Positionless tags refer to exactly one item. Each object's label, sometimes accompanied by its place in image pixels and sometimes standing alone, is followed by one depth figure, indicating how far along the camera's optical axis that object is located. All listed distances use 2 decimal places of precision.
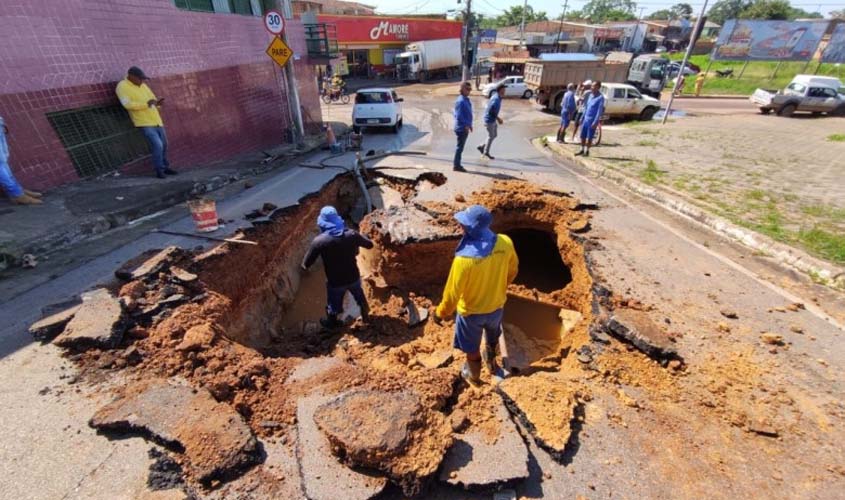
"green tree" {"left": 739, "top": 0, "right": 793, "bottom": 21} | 52.06
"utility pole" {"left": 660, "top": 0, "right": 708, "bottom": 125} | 12.97
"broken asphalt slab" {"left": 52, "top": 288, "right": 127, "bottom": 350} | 3.29
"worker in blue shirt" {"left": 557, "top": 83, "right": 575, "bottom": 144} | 11.66
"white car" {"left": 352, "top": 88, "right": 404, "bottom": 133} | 14.67
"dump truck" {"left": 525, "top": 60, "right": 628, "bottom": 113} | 20.11
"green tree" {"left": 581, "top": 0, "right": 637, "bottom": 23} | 88.82
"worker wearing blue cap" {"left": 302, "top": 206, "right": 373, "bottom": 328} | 4.49
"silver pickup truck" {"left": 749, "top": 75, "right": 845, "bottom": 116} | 18.81
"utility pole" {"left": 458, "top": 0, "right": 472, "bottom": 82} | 27.06
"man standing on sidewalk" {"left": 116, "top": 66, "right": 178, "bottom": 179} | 6.95
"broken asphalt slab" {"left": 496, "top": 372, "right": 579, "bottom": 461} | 2.64
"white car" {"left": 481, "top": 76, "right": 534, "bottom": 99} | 25.42
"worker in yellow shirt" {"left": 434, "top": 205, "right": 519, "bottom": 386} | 3.35
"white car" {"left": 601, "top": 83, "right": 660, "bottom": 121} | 18.31
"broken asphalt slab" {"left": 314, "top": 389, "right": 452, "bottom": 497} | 2.25
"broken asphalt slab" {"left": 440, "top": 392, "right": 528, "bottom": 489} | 2.35
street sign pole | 9.84
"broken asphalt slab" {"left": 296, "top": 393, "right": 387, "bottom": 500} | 2.20
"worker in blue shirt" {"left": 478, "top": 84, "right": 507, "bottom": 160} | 8.94
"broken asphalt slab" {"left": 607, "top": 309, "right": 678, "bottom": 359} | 3.56
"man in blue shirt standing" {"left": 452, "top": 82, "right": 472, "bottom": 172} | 8.32
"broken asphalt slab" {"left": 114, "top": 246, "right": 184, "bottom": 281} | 4.27
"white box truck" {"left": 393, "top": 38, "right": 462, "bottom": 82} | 33.16
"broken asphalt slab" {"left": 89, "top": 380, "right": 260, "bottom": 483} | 2.33
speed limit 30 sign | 9.78
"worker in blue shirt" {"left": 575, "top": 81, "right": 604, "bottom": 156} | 10.11
